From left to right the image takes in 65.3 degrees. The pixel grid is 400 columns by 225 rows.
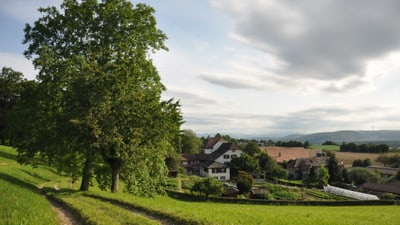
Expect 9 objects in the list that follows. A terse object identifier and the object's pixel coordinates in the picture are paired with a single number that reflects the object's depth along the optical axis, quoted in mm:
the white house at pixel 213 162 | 90025
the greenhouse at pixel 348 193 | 60984
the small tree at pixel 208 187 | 50281
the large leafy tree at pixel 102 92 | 21281
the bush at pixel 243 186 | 56031
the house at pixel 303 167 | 99112
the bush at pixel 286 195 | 56688
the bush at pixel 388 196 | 61241
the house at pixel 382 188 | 66562
